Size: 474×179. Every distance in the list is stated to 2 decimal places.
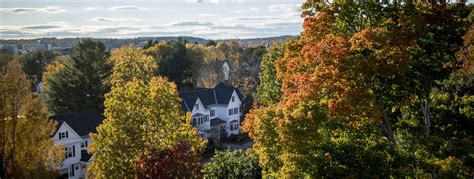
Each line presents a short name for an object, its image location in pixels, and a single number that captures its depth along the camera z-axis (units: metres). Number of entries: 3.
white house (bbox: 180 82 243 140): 44.16
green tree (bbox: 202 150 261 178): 21.27
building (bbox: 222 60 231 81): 73.47
